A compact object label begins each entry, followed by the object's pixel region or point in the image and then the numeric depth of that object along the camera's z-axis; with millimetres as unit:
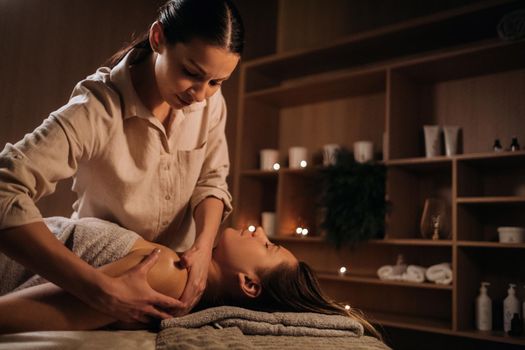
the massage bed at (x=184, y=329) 1039
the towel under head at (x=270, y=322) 1254
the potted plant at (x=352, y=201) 2777
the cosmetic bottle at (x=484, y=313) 2477
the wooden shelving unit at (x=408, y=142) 2592
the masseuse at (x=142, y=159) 1101
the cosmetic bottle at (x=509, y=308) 2430
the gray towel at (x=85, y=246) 1329
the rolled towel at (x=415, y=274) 2658
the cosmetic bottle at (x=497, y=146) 2568
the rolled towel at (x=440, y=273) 2559
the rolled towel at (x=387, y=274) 2757
